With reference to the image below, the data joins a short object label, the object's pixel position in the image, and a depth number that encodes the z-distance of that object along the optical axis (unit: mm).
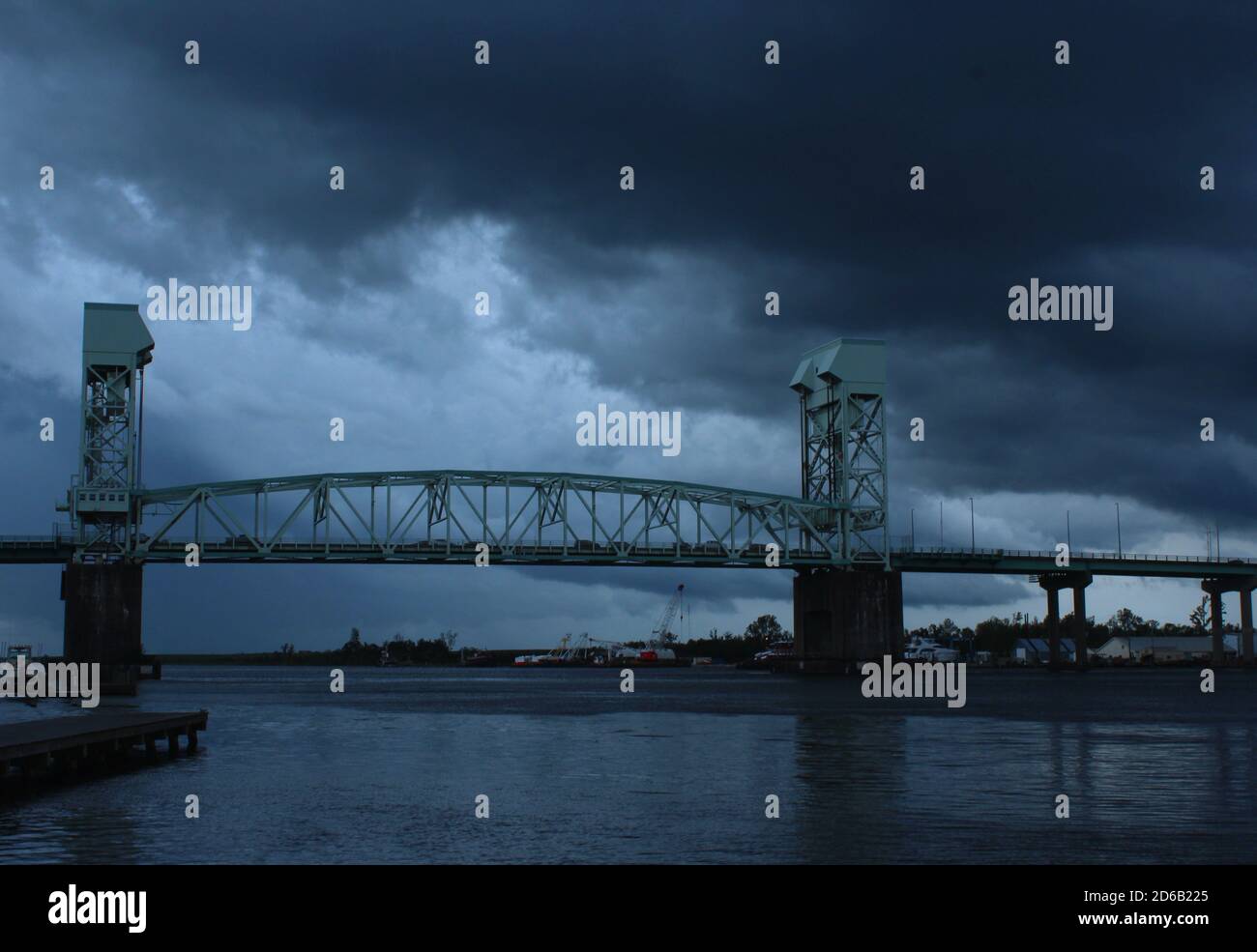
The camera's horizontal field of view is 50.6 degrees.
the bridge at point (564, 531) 125312
